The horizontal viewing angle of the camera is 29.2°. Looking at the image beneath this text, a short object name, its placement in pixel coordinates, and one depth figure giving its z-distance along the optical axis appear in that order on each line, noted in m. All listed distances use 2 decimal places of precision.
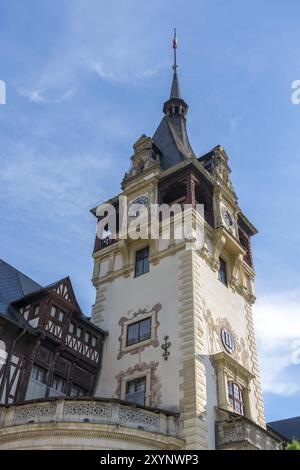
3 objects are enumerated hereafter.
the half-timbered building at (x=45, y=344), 22.41
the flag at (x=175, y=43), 52.00
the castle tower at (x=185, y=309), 22.81
